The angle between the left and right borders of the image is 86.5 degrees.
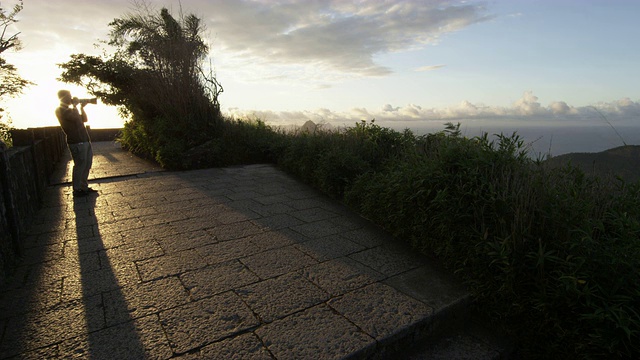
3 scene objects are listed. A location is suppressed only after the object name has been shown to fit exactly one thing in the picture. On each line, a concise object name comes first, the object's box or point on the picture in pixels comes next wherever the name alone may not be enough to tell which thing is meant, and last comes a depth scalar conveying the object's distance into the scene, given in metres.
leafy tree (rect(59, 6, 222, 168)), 8.26
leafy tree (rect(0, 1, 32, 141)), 15.30
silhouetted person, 5.43
